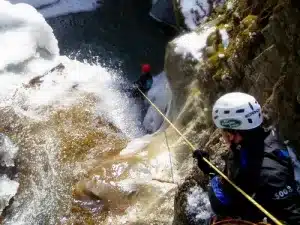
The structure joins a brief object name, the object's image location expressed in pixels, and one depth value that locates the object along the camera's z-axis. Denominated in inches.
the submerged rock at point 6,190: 342.3
